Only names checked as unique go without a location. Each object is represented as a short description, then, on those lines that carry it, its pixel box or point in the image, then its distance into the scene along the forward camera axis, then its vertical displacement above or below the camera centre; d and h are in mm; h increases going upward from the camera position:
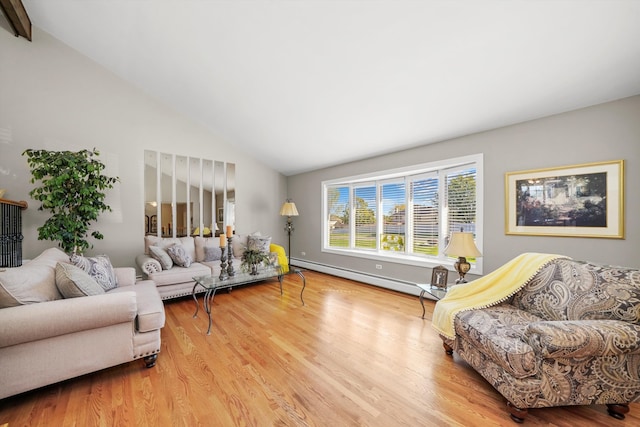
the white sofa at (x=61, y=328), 1459 -801
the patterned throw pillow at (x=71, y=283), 1777 -530
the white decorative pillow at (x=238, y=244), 4594 -602
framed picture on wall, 2229 +149
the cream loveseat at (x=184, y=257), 3379 -741
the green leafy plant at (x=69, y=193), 2949 +271
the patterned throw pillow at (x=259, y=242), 4600 -562
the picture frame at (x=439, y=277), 2762 -749
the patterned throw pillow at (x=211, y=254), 4285 -730
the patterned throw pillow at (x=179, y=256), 3730 -672
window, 3275 +69
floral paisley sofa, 1332 -802
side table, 2479 -845
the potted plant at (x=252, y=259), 3213 -626
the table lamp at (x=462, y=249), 2484 -366
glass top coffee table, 2672 -813
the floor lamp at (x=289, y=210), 5277 +96
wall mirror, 4324 +380
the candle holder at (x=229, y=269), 3055 -719
